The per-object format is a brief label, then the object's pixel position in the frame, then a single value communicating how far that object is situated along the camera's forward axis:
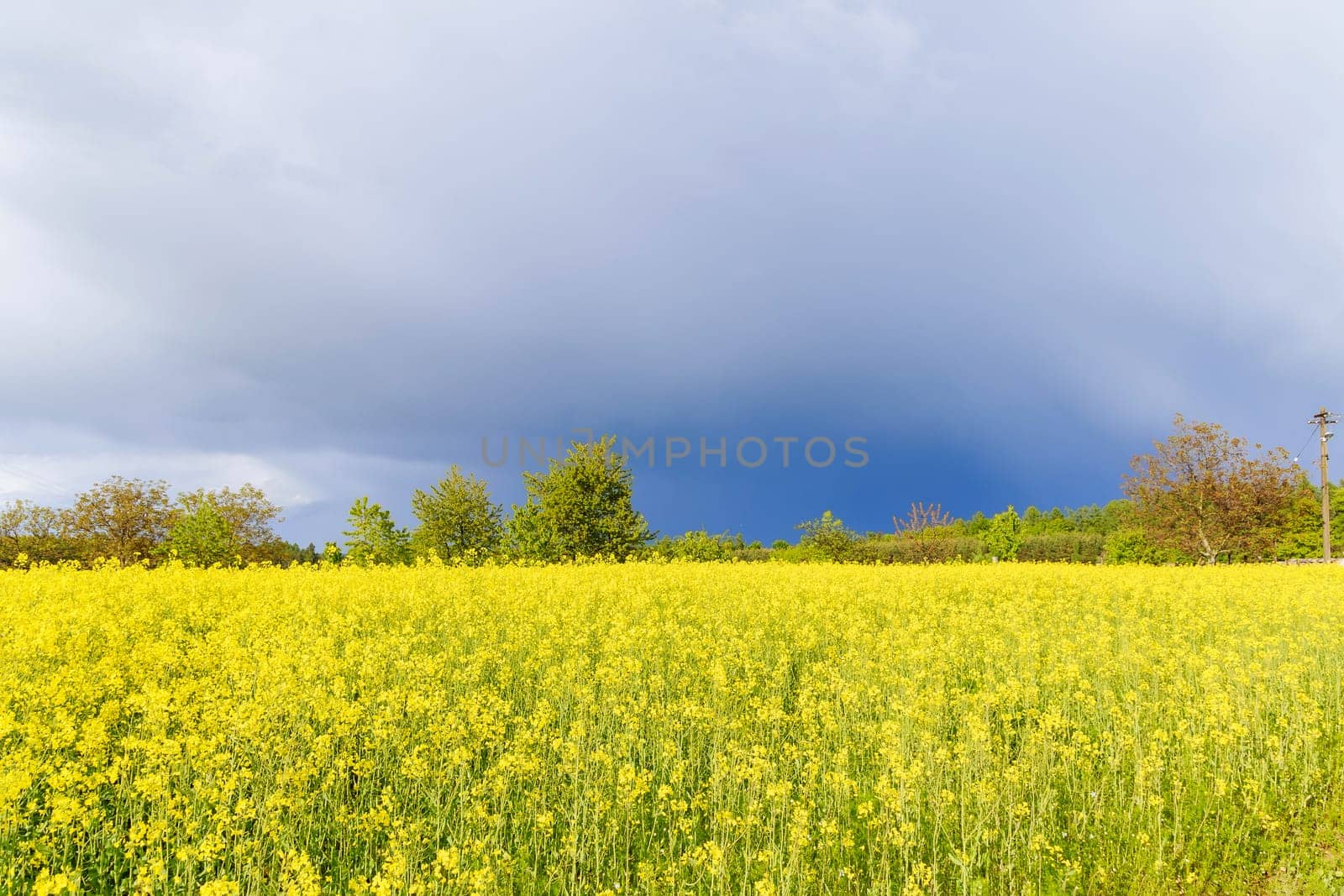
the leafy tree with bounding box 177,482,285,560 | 33.72
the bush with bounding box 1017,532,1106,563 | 50.16
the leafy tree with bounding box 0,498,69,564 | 33.06
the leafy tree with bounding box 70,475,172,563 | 34.09
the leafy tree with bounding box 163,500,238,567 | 27.55
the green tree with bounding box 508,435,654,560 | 27.59
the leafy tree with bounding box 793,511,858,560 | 35.84
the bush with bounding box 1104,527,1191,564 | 38.03
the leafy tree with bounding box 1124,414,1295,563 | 32.06
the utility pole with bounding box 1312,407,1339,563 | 33.81
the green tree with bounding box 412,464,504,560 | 29.52
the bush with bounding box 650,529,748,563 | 35.38
